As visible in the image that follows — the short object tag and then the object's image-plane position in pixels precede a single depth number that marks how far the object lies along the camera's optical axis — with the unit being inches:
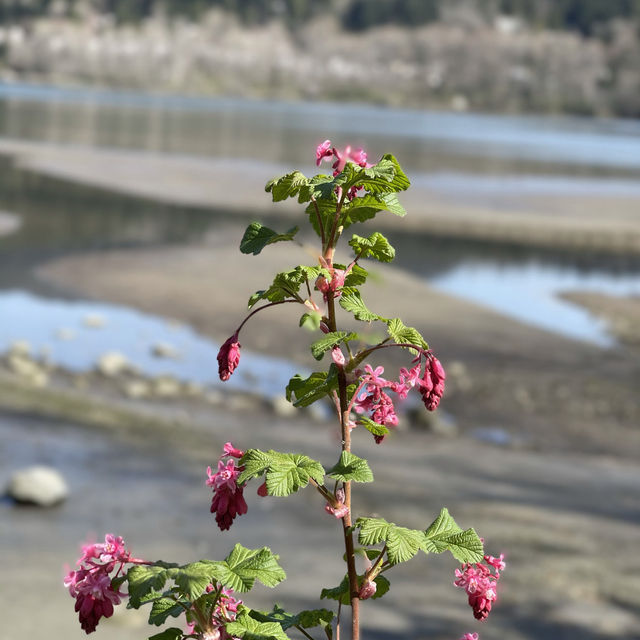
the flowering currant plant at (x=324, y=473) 78.4
